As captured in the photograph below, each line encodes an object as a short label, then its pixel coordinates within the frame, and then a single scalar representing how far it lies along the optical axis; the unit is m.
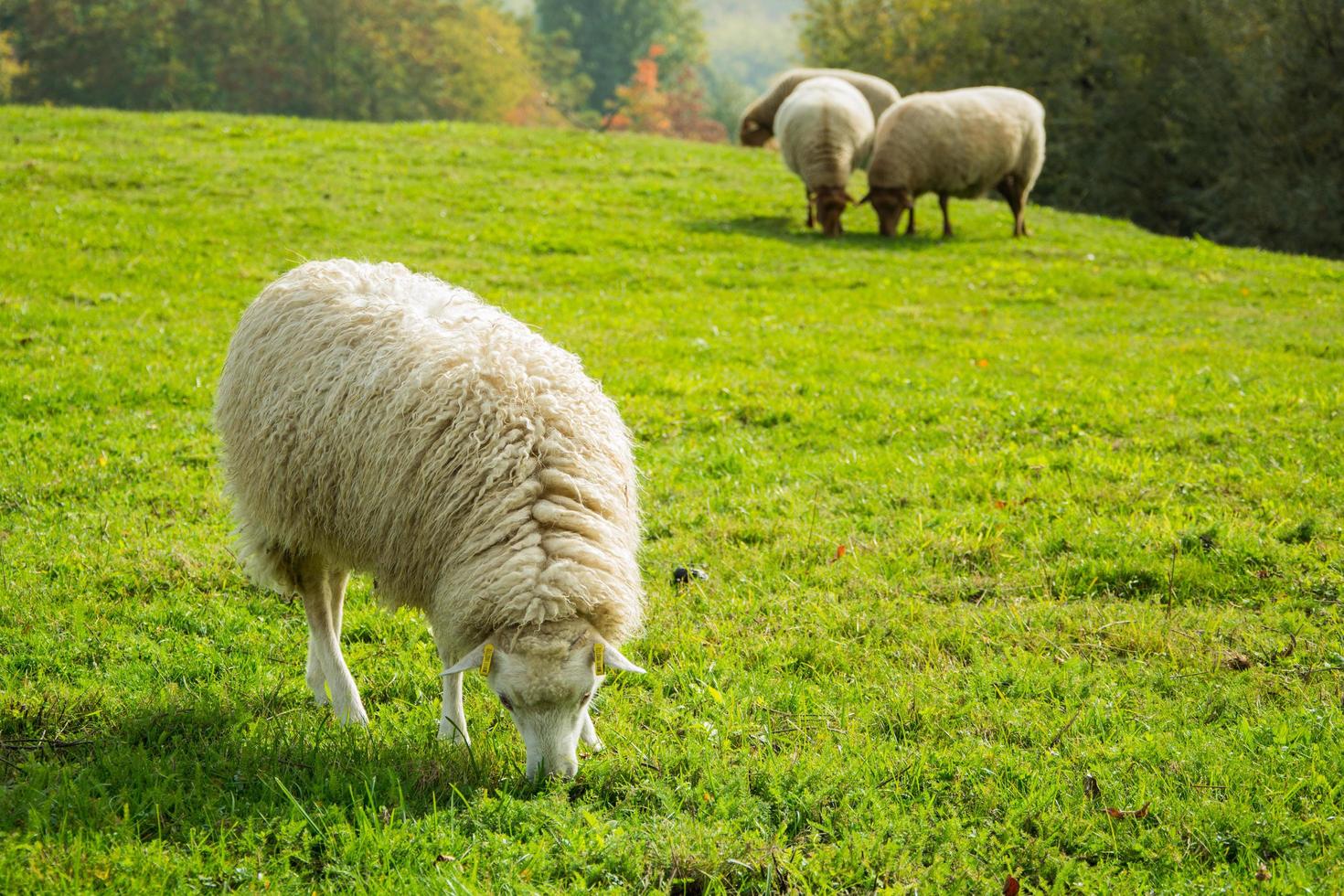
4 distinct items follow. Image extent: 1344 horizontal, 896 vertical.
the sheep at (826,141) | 17.88
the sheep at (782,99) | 24.55
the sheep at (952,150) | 17.69
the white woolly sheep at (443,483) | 3.90
